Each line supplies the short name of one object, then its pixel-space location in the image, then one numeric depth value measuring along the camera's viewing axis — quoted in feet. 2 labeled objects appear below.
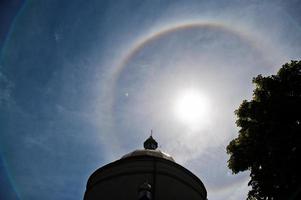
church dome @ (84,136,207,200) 52.42
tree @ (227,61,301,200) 43.32
